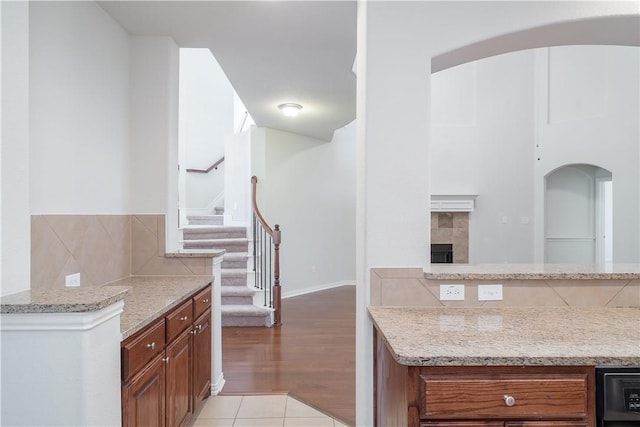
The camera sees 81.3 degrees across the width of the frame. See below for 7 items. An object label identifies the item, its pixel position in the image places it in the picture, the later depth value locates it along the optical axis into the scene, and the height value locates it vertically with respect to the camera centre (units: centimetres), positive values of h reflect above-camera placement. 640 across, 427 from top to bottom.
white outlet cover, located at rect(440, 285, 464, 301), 183 -37
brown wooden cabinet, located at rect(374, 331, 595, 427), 125 -61
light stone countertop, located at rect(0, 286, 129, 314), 121 -29
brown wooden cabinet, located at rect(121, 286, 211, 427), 158 -80
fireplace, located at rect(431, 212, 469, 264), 718 -33
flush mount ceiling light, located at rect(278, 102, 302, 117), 482 +142
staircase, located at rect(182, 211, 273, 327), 468 -78
